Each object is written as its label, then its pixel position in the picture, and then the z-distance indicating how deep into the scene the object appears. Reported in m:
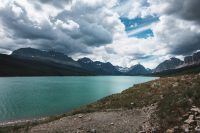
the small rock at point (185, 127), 9.52
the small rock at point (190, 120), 10.32
